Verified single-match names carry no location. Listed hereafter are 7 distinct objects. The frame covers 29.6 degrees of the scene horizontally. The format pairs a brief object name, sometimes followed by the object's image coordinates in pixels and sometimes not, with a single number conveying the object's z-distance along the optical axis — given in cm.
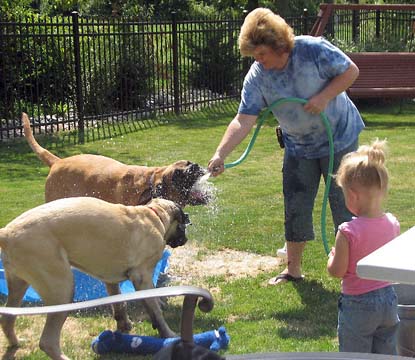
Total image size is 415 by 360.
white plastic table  243
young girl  322
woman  485
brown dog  537
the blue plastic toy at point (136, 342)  428
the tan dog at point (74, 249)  397
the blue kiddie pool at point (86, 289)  519
